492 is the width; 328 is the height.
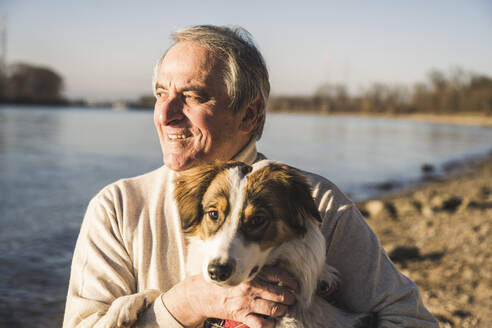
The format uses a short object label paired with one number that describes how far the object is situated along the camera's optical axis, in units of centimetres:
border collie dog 218
